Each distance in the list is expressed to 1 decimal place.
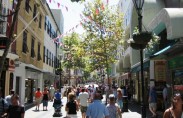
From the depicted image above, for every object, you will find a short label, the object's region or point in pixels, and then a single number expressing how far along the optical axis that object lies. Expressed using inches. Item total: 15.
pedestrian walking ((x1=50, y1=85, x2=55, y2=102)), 1261.1
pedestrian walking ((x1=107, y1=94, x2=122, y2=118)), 364.8
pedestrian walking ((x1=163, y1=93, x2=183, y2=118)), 229.3
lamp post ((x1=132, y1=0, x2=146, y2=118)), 409.5
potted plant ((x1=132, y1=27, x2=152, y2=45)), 415.2
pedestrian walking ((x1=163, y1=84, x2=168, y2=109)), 699.4
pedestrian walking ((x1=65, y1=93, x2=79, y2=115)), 441.4
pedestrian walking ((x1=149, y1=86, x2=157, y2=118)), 621.9
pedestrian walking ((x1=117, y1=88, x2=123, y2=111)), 718.1
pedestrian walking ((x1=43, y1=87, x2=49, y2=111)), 896.9
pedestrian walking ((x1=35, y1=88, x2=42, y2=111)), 888.9
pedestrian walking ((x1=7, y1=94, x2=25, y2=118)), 328.8
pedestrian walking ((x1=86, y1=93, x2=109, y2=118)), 346.6
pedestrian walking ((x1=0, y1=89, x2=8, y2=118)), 386.3
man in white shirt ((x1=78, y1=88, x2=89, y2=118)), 609.0
